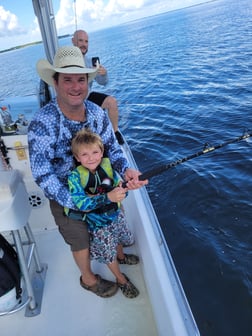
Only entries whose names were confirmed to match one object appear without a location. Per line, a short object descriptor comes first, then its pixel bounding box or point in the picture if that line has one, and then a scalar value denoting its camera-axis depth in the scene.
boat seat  1.68
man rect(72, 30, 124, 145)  3.76
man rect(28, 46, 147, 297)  1.81
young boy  1.82
